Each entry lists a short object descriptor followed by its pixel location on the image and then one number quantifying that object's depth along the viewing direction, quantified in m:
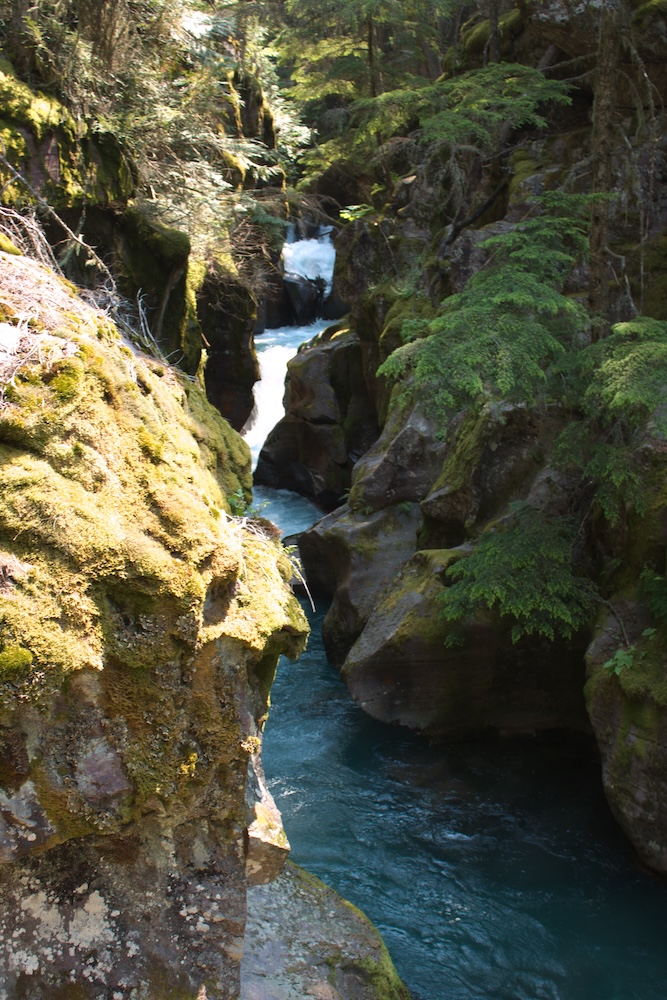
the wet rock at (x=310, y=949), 5.29
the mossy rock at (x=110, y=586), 3.51
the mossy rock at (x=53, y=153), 8.98
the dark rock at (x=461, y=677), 9.84
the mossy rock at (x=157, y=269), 11.04
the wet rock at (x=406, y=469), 13.38
